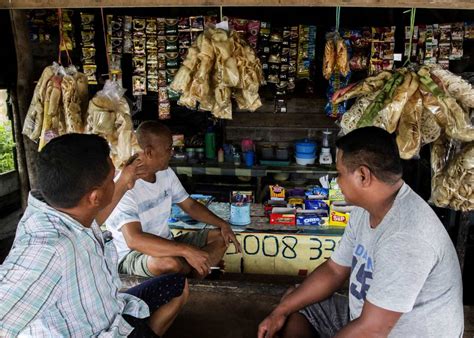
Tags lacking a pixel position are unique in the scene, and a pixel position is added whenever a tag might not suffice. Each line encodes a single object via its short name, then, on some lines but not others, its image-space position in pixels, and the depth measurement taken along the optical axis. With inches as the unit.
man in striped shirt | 47.2
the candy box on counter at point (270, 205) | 141.8
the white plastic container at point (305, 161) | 212.6
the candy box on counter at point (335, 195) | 137.5
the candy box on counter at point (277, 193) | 150.6
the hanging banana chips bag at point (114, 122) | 84.8
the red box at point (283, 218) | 133.0
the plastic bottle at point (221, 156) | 217.8
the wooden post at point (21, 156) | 107.1
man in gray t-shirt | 57.3
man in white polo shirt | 94.2
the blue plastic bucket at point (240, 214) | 132.4
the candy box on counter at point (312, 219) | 132.3
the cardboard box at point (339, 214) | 131.1
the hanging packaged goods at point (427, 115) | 75.8
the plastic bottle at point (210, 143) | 217.5
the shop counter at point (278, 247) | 125.9
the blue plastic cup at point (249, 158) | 214.2
